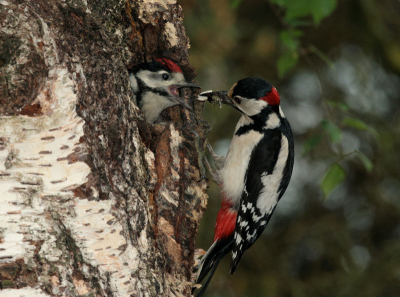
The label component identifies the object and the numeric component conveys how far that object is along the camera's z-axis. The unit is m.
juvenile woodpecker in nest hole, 5.09
